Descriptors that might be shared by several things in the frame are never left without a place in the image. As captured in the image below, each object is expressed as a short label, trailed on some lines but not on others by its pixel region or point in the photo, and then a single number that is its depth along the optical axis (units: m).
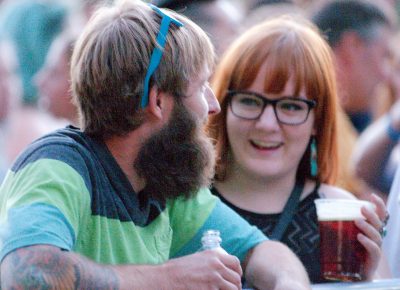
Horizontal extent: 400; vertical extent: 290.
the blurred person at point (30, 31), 15.89
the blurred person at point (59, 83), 12.34
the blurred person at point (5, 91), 12.84
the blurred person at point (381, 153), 11.14
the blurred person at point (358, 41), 14.02
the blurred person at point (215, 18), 11.62
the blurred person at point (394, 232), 8.24
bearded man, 5.59
